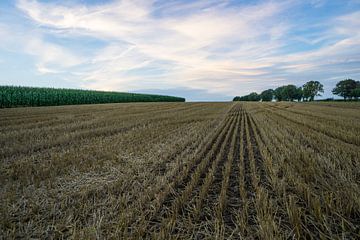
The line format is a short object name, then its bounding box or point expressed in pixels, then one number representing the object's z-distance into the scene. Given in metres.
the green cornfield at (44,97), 26.66
